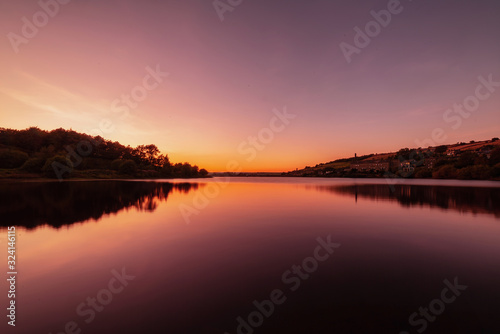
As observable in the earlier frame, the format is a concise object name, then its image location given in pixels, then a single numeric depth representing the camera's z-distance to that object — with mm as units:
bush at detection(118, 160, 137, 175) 106812
